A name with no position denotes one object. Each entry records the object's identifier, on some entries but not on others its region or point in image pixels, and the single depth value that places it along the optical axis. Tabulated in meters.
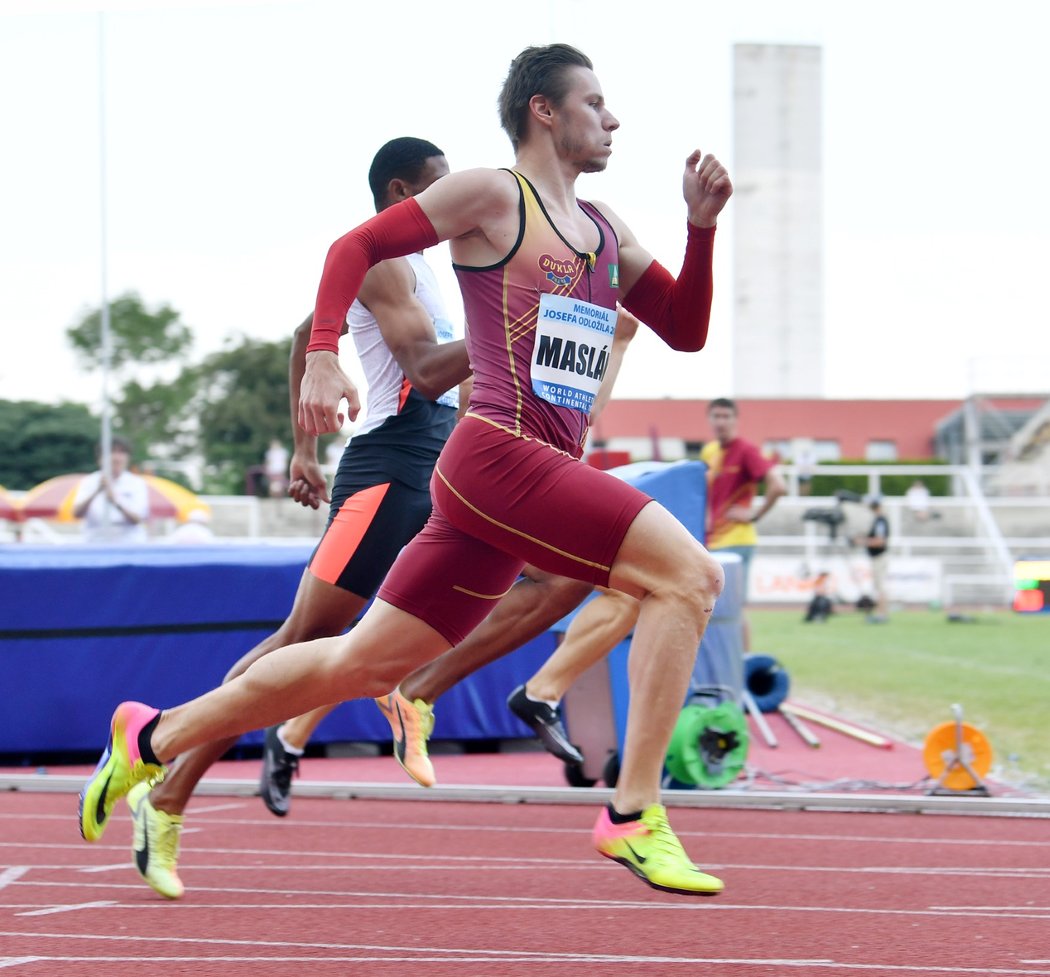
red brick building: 44.28
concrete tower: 58.84
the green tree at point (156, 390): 44.84
